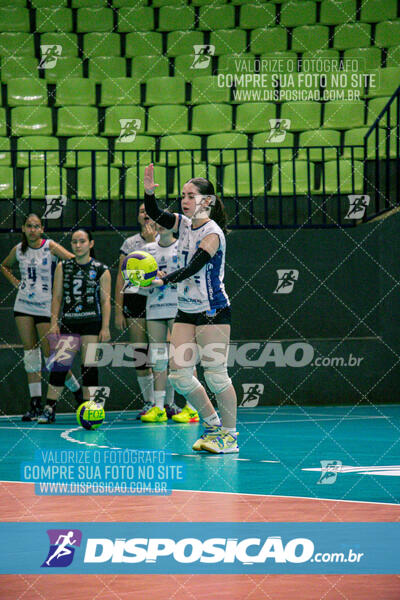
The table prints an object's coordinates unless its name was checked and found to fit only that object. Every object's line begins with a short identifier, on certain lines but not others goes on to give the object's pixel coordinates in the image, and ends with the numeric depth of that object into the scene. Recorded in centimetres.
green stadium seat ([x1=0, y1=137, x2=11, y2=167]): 1609
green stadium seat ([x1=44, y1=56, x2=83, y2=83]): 1795
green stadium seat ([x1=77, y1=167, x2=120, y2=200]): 1559
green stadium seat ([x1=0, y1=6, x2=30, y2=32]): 1875
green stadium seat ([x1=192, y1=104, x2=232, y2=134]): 1659
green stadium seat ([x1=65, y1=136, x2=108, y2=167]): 1616
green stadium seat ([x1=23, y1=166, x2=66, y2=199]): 1563
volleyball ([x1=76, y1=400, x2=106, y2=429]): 1082
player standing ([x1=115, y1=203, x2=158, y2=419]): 1230
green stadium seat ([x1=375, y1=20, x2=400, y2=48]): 1809
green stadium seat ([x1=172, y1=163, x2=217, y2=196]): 1538
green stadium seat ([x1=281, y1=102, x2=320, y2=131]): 1662
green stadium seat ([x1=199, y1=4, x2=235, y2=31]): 1866
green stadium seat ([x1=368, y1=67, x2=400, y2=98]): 1700
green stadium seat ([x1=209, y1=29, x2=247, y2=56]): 1819
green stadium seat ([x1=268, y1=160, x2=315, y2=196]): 1532
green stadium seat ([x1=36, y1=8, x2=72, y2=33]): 1873
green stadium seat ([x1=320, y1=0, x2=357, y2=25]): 1859
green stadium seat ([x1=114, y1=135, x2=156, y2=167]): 1587
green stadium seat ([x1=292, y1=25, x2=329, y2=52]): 1817
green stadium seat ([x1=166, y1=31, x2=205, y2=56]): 1831
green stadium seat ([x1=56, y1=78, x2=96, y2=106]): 1741
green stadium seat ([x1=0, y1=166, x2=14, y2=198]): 1561
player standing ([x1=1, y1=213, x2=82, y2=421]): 1211
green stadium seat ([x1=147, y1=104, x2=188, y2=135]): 1669
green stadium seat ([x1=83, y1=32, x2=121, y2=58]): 1848
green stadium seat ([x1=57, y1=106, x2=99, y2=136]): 1680
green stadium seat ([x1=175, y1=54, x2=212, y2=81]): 1780
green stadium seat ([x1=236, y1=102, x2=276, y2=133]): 1650
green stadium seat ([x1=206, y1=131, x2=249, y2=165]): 1583
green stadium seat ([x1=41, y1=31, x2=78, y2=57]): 1839
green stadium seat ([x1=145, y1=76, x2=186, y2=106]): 1731
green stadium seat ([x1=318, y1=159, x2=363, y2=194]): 1545
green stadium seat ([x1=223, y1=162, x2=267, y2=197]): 1559
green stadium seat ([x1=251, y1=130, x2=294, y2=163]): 1585
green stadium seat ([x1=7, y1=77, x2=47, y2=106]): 1717
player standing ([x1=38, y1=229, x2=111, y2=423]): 1162
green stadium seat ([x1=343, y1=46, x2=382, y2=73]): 1755
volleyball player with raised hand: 840
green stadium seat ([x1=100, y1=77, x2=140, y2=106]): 1731
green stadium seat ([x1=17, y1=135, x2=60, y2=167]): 1625
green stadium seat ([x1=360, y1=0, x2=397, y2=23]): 1848
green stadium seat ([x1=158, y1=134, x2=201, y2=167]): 1600
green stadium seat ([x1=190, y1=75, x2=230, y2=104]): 1700
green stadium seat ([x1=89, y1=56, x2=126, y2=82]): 1800
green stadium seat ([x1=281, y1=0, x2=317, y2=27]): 1856
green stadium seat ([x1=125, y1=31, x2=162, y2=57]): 1841
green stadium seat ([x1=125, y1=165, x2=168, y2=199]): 1546
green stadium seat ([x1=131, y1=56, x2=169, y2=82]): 1797
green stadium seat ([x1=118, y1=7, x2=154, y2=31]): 1870
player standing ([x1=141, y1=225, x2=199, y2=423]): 1187
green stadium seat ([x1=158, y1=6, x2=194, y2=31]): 1864
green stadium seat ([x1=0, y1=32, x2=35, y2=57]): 1825
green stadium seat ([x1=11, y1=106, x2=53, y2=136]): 1688
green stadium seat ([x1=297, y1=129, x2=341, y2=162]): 1591
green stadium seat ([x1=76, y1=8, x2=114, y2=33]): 1877
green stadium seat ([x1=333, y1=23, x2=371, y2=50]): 1823
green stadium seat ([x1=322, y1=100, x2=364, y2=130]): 1661
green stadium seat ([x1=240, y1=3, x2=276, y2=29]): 1866
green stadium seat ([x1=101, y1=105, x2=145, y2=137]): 1666
